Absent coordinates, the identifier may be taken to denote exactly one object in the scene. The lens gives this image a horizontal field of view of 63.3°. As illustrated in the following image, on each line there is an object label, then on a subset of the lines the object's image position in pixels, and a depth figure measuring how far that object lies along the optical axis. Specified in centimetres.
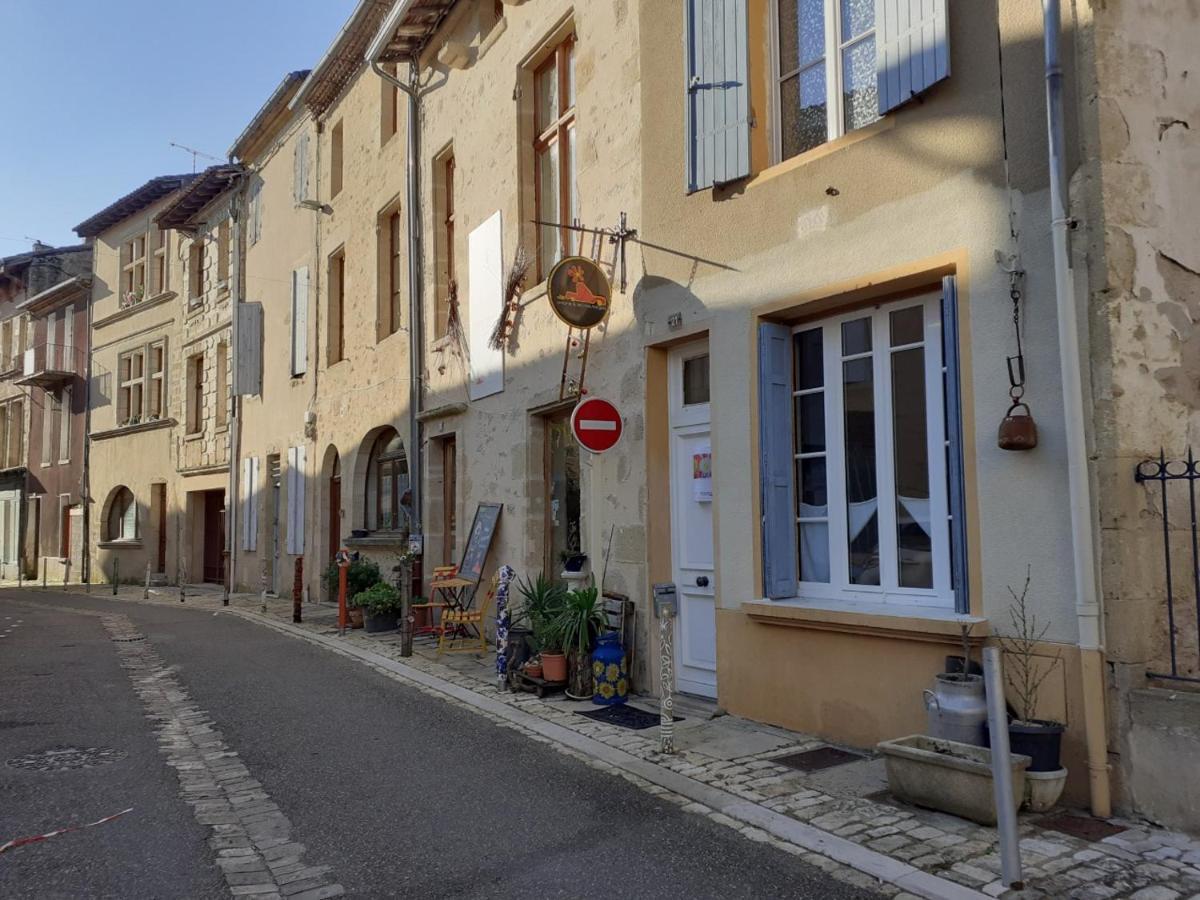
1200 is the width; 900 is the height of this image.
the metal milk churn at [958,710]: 471
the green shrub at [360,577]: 1266
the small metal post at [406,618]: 986
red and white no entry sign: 739
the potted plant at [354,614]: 1242
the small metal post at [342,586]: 1188
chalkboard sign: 1058
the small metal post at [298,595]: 1326
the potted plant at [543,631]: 767
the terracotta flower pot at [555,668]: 766
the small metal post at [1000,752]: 355
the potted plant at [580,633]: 751
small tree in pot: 446
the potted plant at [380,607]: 1178
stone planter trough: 431
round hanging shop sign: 776
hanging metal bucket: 478
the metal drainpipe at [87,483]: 2492
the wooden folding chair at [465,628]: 971
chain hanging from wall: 479
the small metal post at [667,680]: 583
